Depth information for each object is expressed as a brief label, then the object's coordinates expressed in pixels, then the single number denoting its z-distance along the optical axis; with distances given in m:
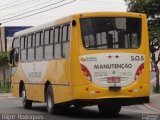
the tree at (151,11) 35.16
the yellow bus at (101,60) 18.23
